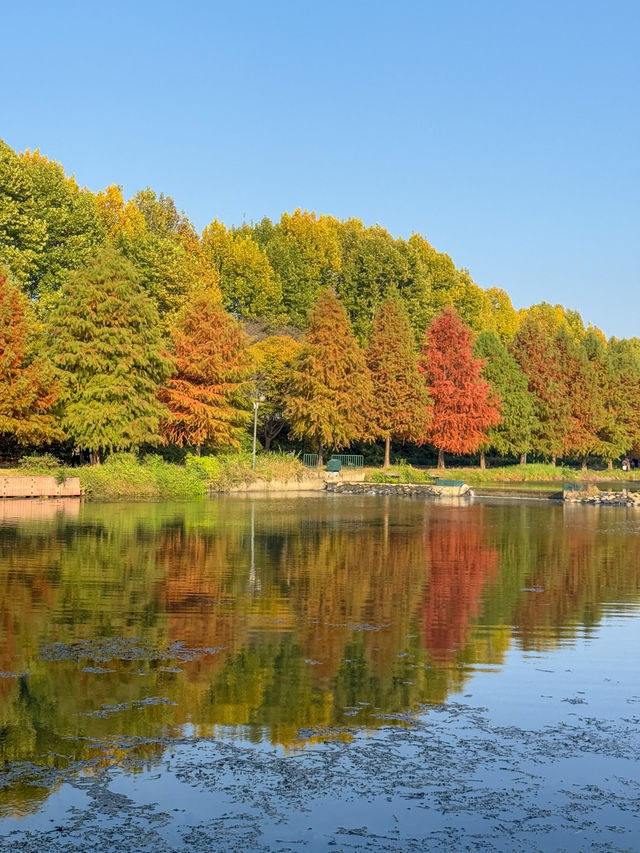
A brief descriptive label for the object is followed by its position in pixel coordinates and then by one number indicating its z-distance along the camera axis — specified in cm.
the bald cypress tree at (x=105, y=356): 5703
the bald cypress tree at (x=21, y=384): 5256
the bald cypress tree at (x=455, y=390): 8419
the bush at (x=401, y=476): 7469
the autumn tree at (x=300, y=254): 11275
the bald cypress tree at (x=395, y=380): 8038
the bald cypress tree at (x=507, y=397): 8881
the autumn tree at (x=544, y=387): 9312
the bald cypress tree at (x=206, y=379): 6750
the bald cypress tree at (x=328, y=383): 7644
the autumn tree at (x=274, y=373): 8138
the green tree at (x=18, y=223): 6994
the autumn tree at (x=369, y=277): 10525
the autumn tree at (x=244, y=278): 10600
